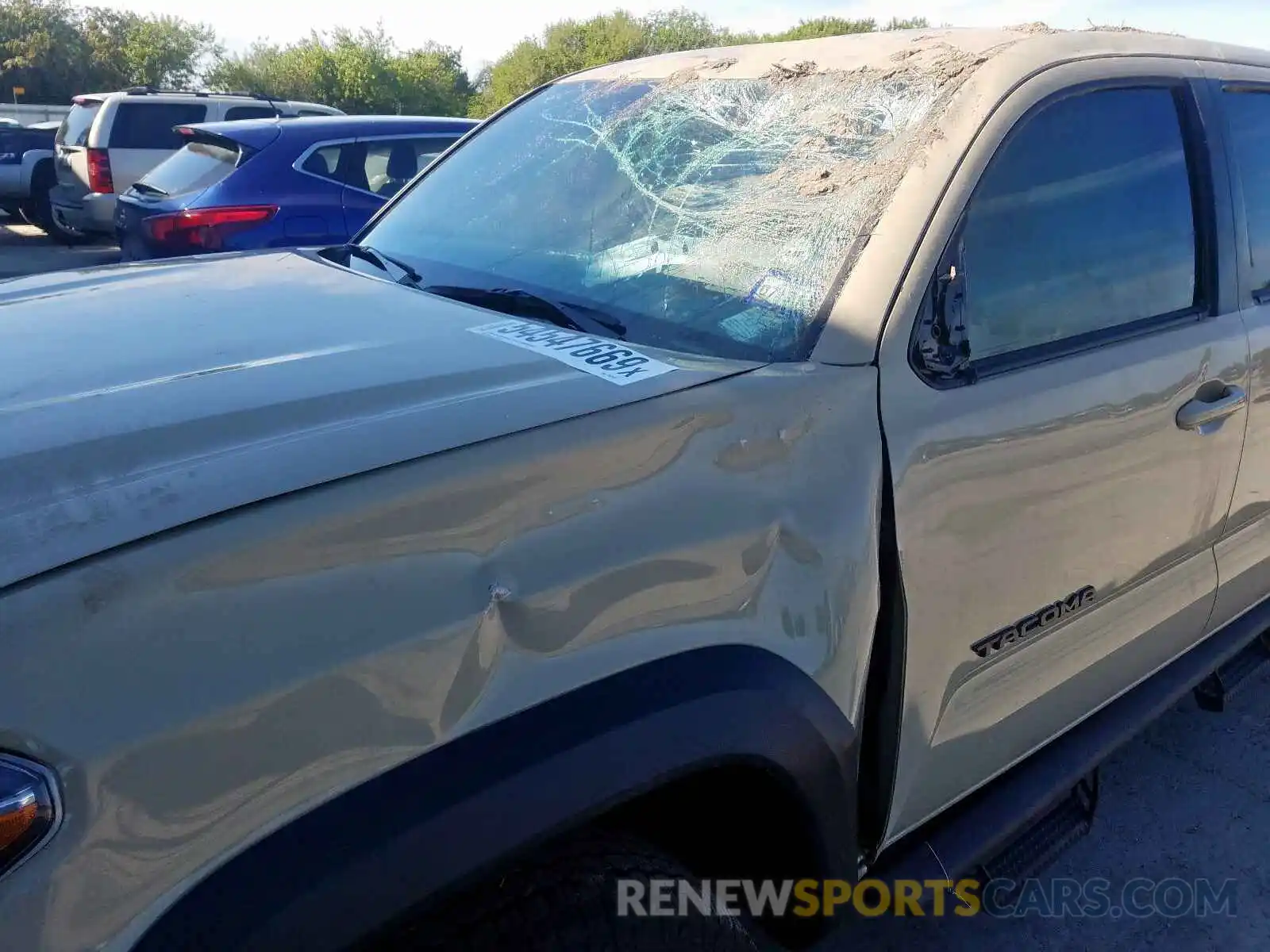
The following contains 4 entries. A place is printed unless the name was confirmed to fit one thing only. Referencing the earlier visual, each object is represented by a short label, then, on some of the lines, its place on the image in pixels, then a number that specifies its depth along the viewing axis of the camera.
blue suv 6.46
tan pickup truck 1.07
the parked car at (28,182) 13.59
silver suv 11.51
